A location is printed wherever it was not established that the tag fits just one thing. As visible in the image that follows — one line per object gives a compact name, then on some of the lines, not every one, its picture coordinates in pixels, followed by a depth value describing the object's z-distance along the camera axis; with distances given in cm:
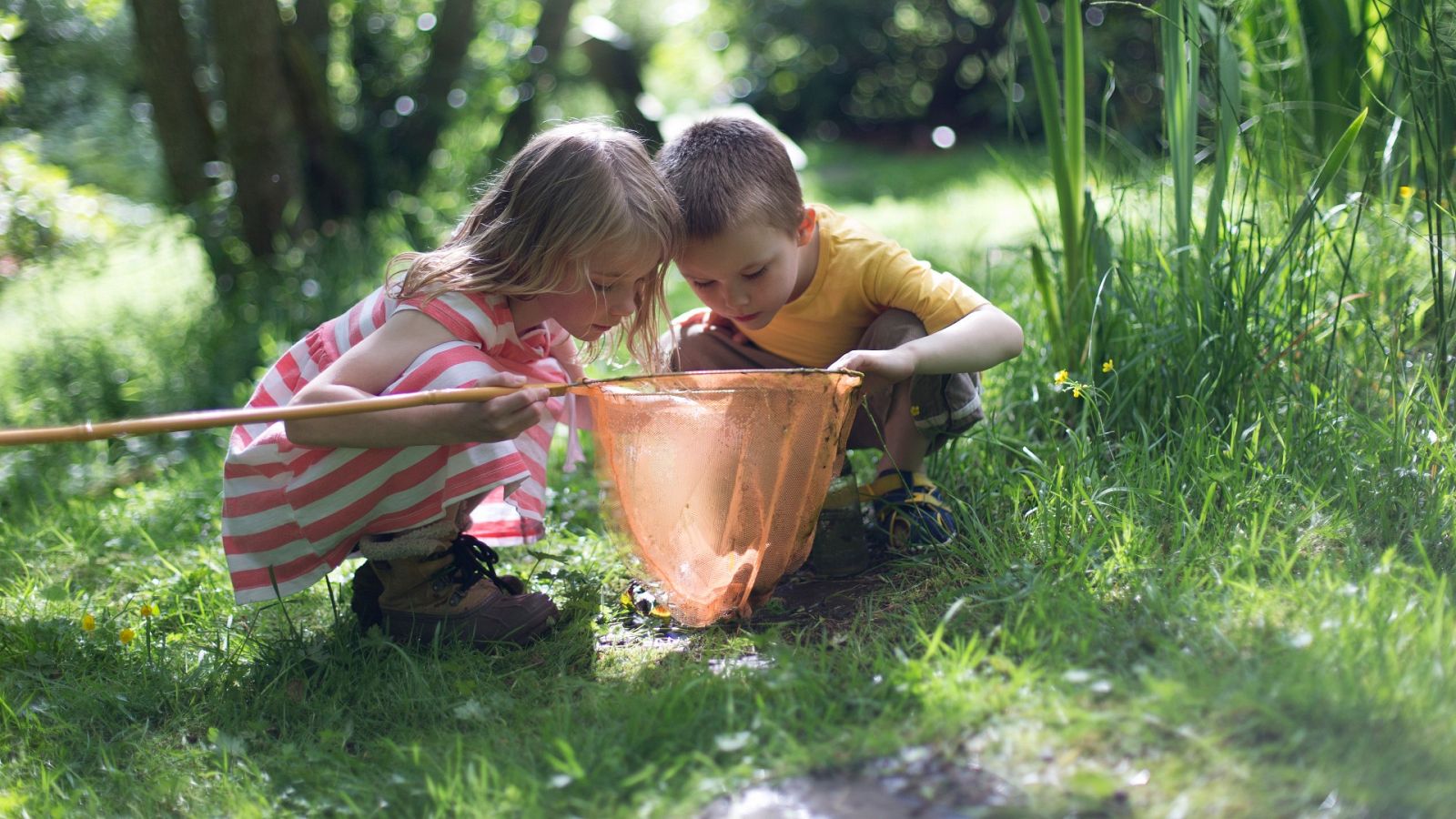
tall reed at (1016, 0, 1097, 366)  279
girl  221
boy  235
